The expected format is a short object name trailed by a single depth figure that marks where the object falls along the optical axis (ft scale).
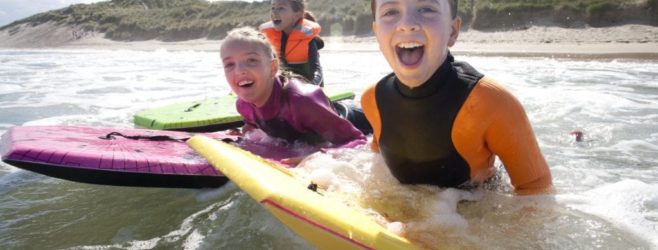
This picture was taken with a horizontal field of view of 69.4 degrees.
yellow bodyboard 4.96
